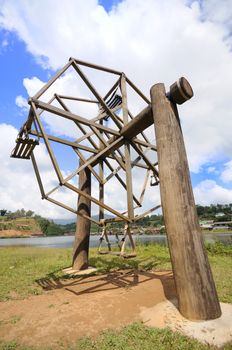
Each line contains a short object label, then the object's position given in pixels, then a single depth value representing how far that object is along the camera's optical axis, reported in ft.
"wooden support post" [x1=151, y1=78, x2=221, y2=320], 15.33
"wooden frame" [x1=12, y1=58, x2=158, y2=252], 24.58
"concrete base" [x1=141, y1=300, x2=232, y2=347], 13.35
